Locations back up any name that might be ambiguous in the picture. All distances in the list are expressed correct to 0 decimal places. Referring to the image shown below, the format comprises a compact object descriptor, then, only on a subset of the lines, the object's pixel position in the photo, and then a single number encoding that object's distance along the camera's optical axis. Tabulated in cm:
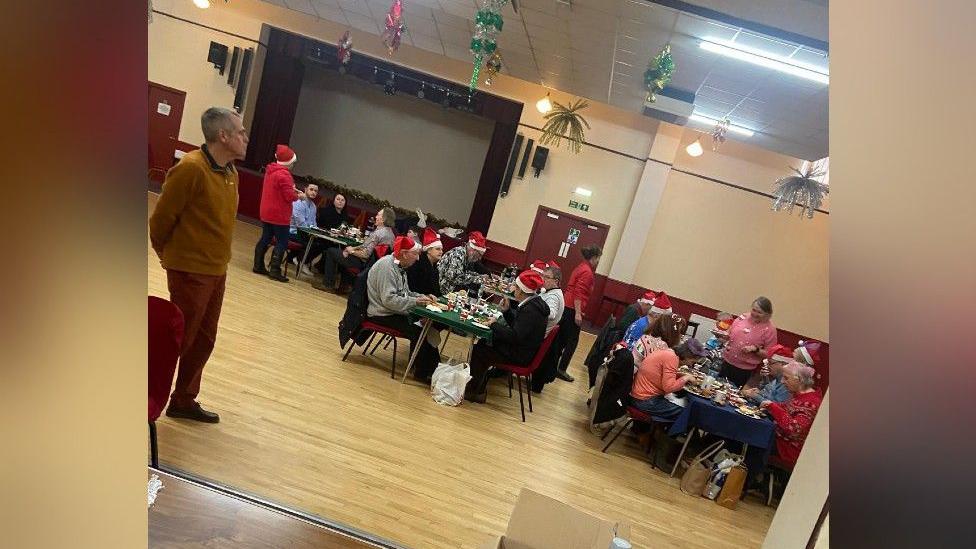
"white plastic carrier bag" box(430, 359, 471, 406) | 489
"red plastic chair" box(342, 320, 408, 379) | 492
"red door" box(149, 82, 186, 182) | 1073
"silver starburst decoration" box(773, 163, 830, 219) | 647
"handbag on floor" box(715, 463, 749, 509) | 462
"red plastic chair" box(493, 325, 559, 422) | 504
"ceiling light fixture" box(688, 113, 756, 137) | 860
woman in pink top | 614
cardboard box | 181
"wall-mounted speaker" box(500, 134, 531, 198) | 1048
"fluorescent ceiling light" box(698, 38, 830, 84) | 561
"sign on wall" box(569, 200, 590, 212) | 1053
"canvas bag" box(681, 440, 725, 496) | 465
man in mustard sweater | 271
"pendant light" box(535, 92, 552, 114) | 983
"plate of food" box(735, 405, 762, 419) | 482
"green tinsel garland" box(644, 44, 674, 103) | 603
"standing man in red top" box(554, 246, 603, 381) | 645
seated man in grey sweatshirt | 485
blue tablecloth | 472
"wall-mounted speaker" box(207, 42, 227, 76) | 1045
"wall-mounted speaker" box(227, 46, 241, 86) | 1051
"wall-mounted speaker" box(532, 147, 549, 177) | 1041
